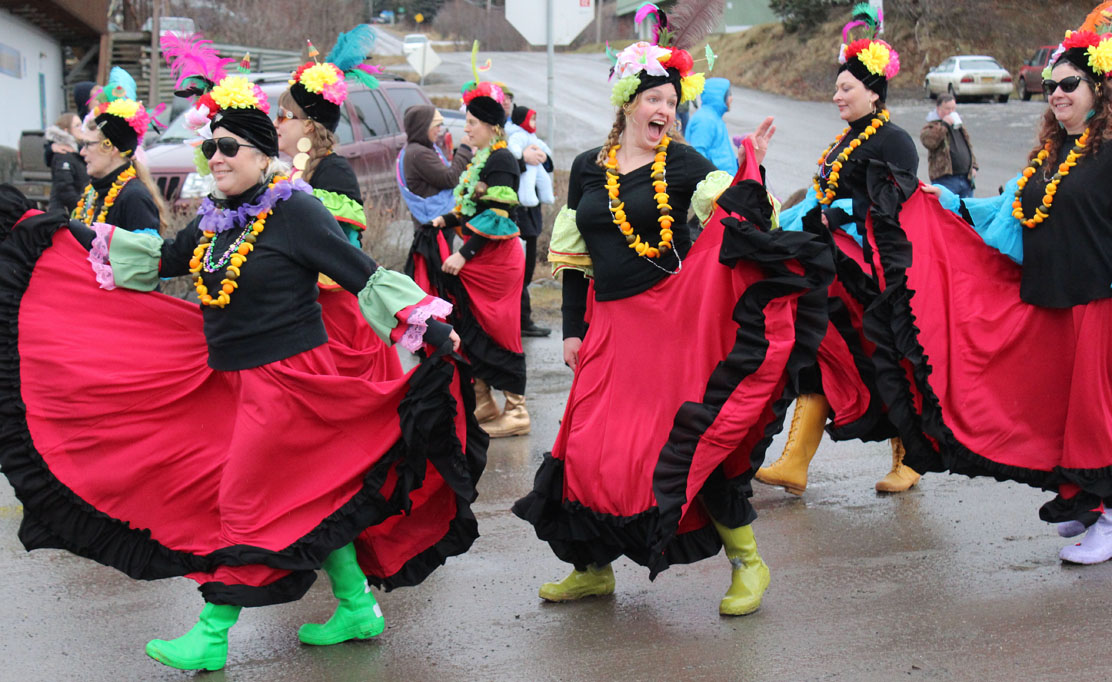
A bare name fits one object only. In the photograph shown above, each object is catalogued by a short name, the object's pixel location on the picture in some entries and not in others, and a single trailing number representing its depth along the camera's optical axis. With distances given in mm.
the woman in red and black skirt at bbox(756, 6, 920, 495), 5000
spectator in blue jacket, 9445
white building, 19016
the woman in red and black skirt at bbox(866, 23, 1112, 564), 4680
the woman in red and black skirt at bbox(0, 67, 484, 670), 3861
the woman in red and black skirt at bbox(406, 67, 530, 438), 6891
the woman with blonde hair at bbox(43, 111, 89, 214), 8930
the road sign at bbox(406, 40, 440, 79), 17891
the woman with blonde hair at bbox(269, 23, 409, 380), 5348
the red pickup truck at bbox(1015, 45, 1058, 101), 30344
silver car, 30109
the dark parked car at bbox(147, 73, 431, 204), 12406
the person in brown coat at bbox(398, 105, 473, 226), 8062
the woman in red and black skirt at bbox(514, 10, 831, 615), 3957
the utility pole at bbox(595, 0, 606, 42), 54606
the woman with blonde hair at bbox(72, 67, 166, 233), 5855
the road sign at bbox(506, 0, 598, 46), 11883
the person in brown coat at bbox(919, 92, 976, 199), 10547
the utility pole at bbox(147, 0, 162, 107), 22891
